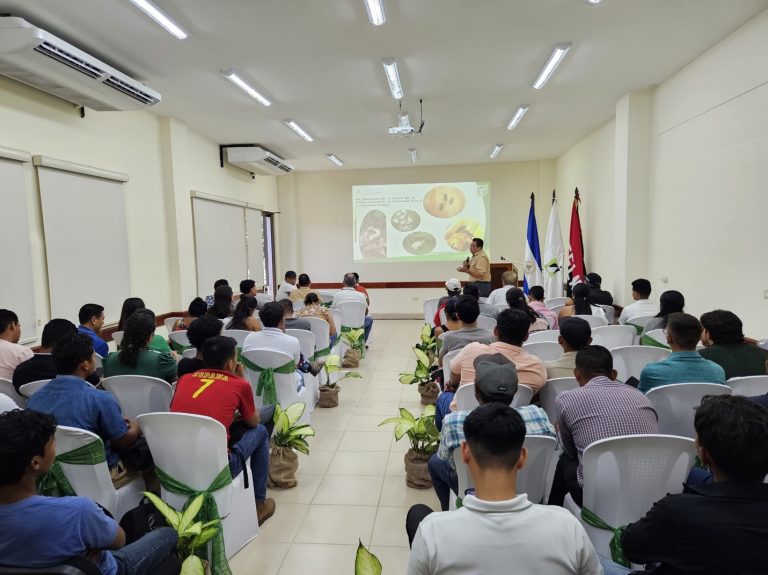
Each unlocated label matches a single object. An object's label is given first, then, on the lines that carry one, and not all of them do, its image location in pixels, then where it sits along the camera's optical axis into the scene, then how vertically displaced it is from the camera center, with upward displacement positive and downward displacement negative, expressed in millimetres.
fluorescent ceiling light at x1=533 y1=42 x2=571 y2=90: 4235 +1681
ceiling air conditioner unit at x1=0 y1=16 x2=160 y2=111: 3416 +1442
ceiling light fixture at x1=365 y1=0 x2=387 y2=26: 3348 +1665
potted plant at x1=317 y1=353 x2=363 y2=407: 4656 -1471
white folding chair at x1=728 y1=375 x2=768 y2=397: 2436 -756
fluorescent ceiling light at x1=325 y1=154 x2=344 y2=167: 9281 +1698
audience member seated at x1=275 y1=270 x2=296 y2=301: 7423 -624
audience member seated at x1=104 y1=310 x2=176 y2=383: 2891 -660
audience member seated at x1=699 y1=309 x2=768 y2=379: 2697 -644
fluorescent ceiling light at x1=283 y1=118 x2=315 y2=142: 6716 +1712
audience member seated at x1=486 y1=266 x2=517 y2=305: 6105 -597
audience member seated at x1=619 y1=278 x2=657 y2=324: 4762 -672
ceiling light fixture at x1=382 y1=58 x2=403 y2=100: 4539 +1686
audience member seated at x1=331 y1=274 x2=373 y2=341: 7034 -764
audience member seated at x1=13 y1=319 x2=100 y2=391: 2775 -690
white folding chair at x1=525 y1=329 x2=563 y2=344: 3961 -788
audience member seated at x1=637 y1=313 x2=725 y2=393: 2443 -654
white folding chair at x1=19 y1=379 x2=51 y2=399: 2650 -750
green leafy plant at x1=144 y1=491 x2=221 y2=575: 1929 -1123
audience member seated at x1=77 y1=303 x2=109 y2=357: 3605 -556
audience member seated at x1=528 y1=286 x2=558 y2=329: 4931 -692
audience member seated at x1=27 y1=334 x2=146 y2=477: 2105 -665
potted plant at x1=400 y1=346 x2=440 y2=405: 4195 -1144
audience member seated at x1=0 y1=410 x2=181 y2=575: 1305 -742
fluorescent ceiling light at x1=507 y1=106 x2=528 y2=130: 6270 +1706
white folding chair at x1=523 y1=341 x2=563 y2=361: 3627 -821
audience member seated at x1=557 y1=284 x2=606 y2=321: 5391 -738
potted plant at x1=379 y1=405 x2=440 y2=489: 3094 -1313
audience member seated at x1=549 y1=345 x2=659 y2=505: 1888 -699
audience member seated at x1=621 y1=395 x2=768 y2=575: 1098 -645
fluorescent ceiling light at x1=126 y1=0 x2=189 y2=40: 3290 +1666
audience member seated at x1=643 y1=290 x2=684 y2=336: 3791 -556
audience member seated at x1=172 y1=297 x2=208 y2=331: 4574 -603
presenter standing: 7113 -392
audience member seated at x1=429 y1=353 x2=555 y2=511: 1863 -677
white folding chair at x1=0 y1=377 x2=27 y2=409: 2803 -814
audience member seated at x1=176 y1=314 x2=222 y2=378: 3141 -541
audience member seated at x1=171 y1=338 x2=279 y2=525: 2393 -758
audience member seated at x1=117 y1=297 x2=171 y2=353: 4160 -510
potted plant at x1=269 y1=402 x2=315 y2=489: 3131 -1307
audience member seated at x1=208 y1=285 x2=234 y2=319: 4996 -581
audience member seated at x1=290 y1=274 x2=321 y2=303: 6809 -659
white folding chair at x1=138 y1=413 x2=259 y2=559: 2096 -903
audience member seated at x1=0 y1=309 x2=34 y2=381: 3010 -617
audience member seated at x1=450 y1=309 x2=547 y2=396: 2605 -633
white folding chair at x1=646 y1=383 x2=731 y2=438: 2270 -792
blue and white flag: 9203 -280
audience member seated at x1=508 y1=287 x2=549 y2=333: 4258 -584
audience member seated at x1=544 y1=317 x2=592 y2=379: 2723 -586
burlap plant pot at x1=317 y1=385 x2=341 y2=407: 4840 -1540
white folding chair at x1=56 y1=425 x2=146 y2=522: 1956 -997
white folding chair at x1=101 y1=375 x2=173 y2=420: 2725 -822
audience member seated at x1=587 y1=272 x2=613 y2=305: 5766 -693
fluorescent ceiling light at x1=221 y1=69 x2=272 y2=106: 4730 +1703
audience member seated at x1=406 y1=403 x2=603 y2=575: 1083 -669
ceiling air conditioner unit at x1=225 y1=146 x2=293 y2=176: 8156 +1511
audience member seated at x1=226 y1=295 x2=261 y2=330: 4477 -669
